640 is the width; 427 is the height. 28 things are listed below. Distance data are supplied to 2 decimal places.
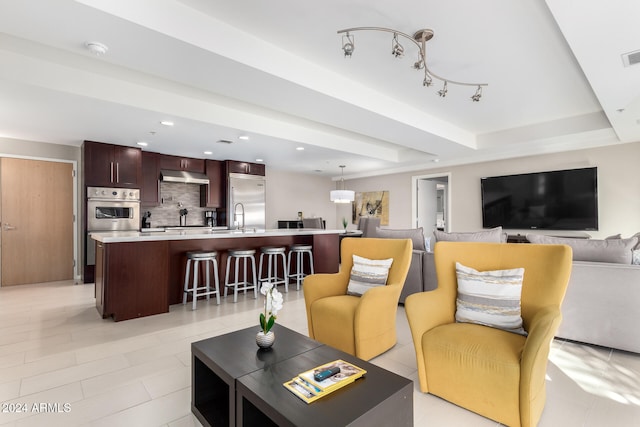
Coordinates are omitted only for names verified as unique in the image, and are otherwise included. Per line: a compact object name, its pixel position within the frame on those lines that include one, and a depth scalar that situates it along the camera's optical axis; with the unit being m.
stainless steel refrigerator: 6.79
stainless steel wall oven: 5.17
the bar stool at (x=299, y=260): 4.80
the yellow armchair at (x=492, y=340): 1.57
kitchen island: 3.27
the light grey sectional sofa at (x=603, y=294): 2.47
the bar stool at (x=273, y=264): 4.54
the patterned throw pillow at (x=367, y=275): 2.63
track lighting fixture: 2.22
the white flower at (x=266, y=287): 1.67
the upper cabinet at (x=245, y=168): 6.77
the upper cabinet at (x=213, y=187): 6.69
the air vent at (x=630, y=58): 2.46
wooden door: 5.16
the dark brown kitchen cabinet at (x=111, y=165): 5.07
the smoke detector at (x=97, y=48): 2.26
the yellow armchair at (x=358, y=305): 2.31
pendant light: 6.91
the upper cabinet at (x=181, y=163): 6.17
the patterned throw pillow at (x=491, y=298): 1.90
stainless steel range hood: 6.08
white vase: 1.68
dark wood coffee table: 1.16
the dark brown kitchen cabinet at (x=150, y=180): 5.85
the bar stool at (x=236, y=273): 4.16
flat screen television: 5.14
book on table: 1.26
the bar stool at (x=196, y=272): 3.78
